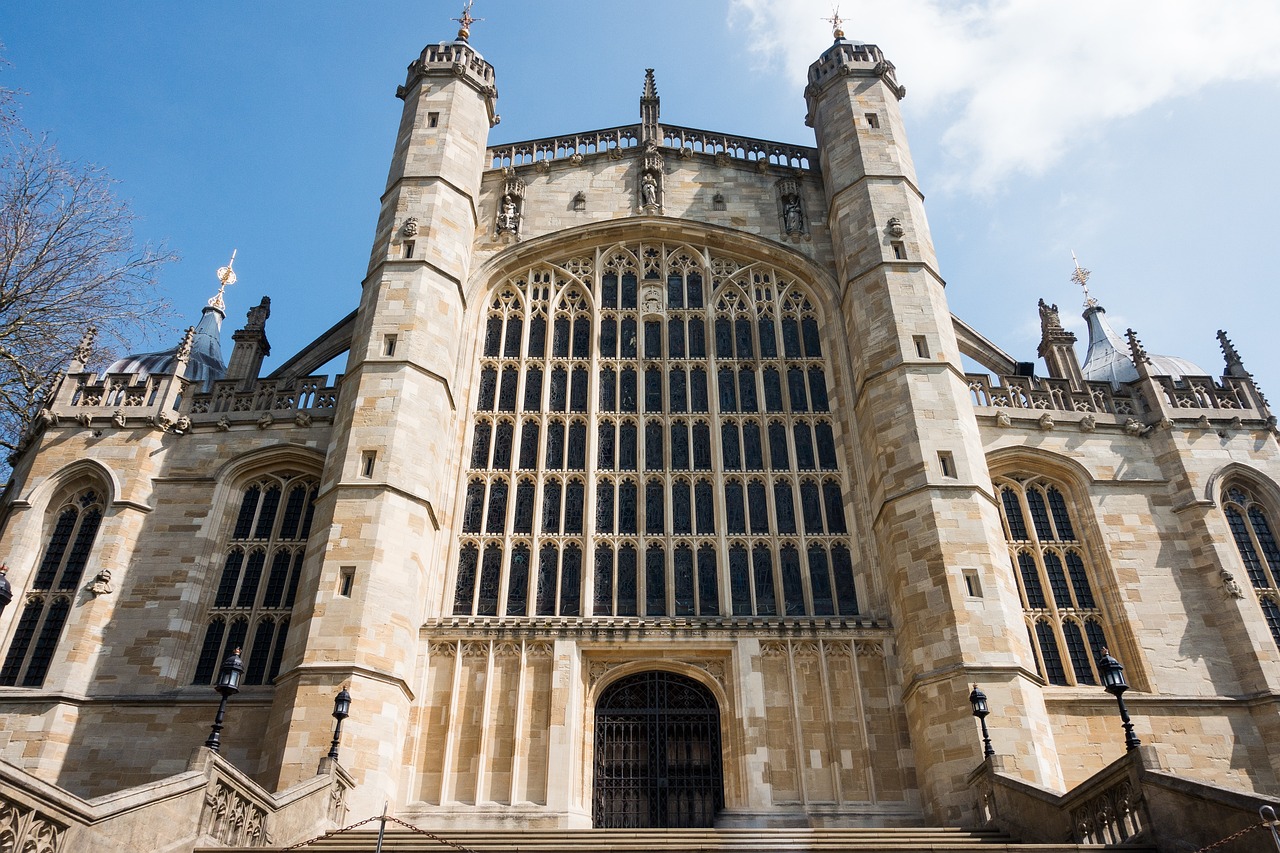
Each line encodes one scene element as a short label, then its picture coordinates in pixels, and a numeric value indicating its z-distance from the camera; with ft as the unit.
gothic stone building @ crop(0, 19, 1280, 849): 47.88
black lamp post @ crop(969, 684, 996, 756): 41.22
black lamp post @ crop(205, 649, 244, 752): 35.12
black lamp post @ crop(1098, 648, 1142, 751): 33.78
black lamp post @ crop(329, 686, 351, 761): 40.34
